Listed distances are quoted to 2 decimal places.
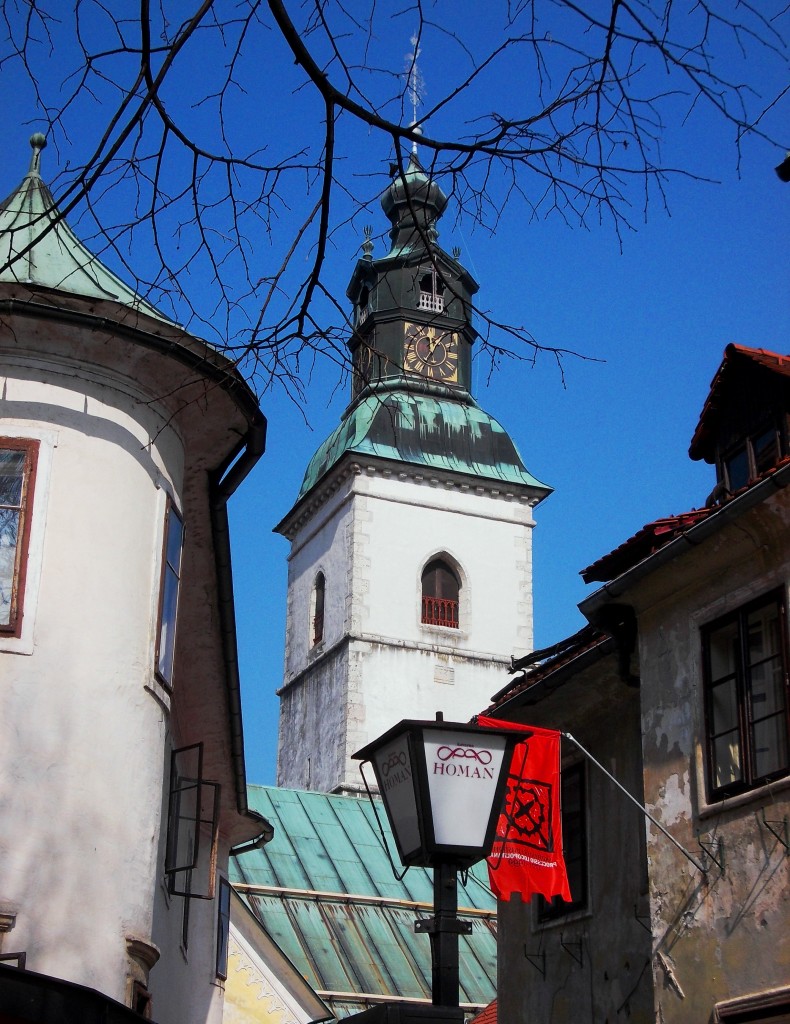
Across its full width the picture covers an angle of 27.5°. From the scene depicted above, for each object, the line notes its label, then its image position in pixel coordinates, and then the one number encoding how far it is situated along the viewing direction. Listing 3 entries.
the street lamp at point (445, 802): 6.62
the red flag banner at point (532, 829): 12.09
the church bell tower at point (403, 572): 53.81
